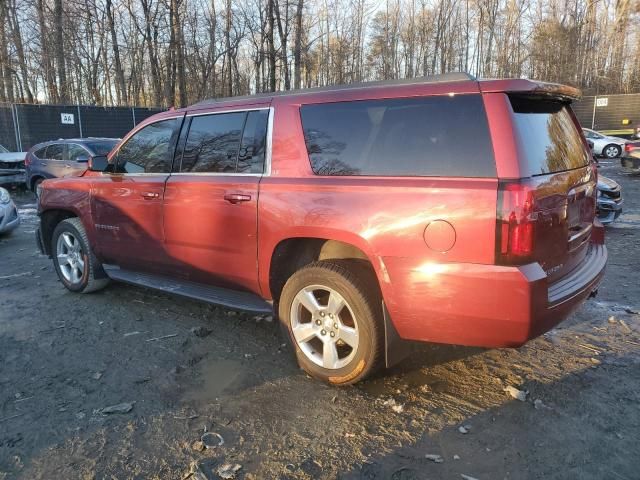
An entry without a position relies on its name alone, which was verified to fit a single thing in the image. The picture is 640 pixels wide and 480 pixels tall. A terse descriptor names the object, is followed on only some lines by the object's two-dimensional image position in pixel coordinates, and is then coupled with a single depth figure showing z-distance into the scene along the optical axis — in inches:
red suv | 102.6
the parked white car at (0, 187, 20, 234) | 323.3
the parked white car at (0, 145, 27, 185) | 531.2
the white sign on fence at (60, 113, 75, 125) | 805.2
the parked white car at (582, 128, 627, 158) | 871.7
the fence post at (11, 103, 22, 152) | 759.7
